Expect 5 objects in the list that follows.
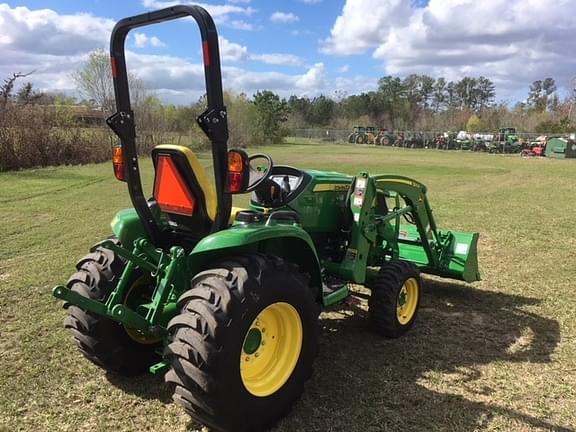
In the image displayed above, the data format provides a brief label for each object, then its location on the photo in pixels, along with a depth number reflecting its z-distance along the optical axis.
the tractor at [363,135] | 65.12
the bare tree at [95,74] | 27.09
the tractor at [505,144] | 44.38
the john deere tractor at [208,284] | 2.82
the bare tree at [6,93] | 20.46
